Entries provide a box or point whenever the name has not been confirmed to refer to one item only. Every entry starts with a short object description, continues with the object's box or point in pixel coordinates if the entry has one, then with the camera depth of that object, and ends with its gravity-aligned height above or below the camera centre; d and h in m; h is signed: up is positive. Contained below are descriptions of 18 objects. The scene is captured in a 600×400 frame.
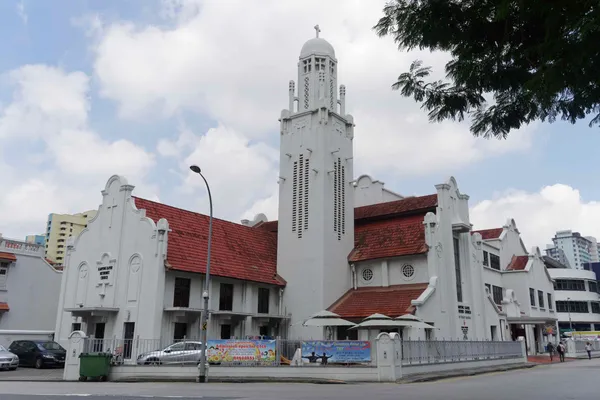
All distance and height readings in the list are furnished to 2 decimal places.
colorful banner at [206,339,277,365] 23.42 -0.37
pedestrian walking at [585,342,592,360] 44.71 -0.01
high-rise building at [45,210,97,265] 135.12 +27.65
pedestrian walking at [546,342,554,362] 42.23 -0.12
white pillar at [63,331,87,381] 24.59 -0.72
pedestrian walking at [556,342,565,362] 40.31 -0.40
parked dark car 30.67 -0.68
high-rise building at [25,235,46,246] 127.03 +23.85
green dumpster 23.91 -1.07
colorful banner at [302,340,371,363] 22.64 -0.30
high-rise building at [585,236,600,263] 183.68 +32.12
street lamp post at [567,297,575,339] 82.00 +6.05
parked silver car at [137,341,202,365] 24.61 -0.58
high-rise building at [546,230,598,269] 180.50 +33.99
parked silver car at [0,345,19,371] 28.69 -1.03
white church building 30.00 +5.05
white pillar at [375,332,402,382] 21.61 -0.57
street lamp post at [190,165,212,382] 21.62 +0.56
